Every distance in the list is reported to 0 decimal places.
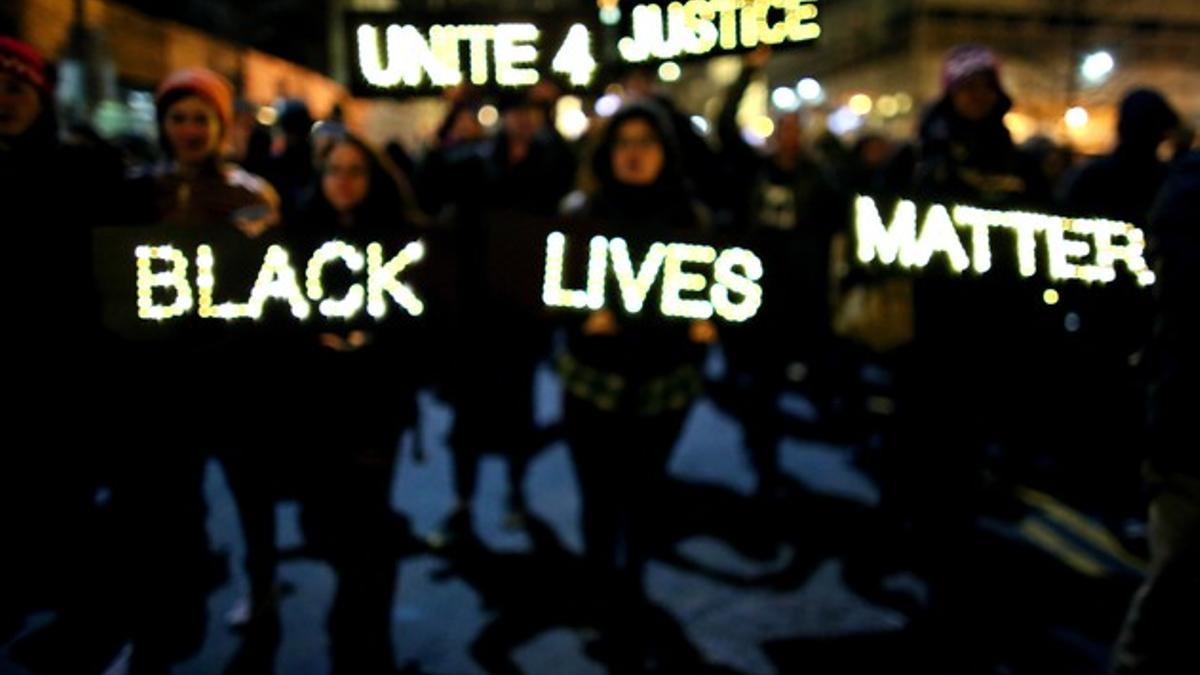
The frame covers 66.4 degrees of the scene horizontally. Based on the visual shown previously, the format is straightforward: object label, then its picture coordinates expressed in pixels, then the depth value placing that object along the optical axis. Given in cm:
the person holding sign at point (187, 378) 351
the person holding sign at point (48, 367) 335
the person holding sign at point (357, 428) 354
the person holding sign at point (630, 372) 346
